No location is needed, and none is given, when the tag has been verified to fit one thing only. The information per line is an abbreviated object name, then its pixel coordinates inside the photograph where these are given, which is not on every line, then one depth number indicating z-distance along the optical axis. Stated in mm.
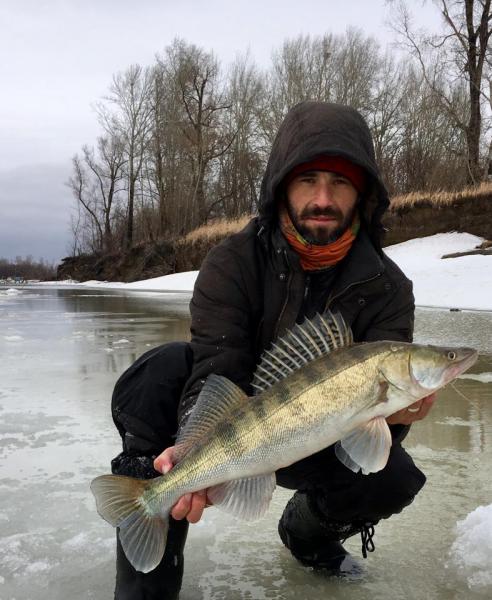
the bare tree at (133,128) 32969
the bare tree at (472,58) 20141
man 1961
